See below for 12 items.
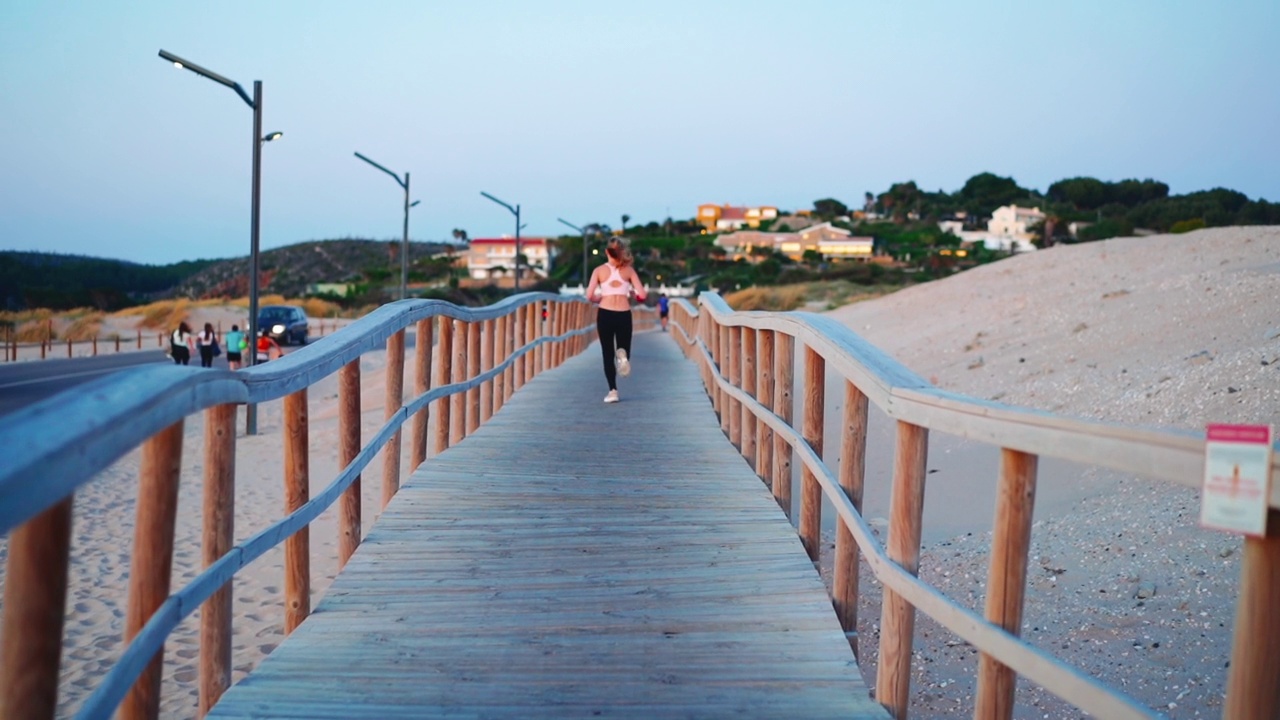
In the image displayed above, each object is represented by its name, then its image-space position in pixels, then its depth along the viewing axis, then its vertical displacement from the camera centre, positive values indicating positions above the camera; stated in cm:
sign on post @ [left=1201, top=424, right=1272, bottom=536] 197 -32
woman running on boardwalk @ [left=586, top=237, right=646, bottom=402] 1136 -37
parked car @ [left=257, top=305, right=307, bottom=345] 3819 -241
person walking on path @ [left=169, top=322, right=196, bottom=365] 2439 -208
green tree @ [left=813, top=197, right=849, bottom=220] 19200 +1038
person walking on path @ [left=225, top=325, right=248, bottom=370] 2477 -212
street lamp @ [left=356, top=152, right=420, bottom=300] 2866 +1
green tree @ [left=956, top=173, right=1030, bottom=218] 14388 +1061
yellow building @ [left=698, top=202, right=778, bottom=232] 19200 +860
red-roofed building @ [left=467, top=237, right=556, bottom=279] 13575 +41
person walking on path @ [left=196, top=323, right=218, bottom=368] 2525 -215
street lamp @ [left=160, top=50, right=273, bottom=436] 1728 +85
